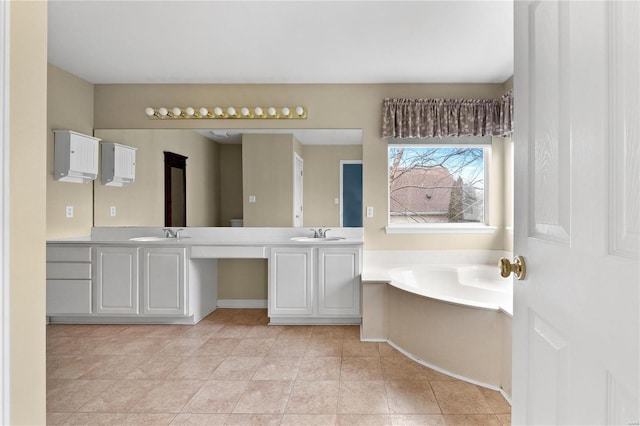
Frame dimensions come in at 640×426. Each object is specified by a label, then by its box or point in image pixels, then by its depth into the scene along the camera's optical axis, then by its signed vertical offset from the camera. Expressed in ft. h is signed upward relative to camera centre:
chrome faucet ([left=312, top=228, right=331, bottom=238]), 12.50 -0.62
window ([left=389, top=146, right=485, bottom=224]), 12.73 +1.01
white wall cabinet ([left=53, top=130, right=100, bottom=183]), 11.37 +1.84
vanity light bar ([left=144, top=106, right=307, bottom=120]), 12.24 +3.38
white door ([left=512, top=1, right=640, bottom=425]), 1.85 +0.02
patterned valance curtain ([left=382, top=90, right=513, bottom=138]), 12.10 +3.13
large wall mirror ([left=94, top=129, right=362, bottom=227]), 12.57 +1.41
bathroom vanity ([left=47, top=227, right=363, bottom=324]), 11.37 -1.92
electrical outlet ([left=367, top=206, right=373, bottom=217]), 12.59 +0.11
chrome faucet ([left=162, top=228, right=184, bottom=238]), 12.76 -0.60
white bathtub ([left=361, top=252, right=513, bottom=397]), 7.54 -2.32
